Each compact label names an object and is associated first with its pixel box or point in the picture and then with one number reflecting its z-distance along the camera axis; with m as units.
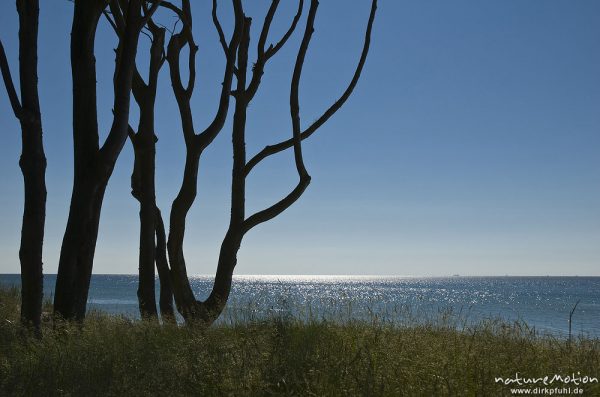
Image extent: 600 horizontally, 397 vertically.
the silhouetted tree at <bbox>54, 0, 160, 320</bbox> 8.60
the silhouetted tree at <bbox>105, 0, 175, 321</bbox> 10.35
